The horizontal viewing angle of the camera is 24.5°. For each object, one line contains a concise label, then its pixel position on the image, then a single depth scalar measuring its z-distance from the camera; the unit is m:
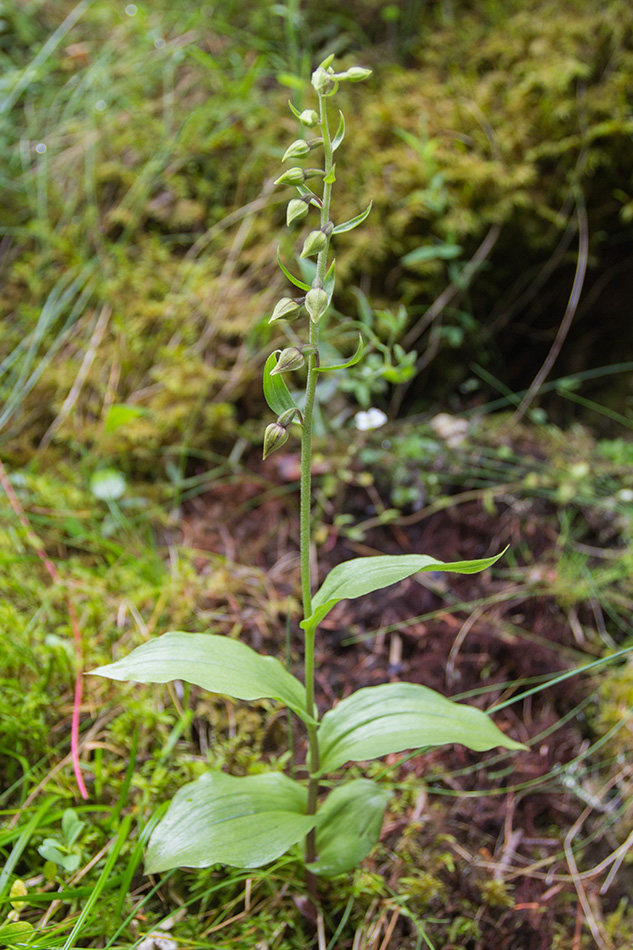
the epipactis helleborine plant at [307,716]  0.52
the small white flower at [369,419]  0.72
